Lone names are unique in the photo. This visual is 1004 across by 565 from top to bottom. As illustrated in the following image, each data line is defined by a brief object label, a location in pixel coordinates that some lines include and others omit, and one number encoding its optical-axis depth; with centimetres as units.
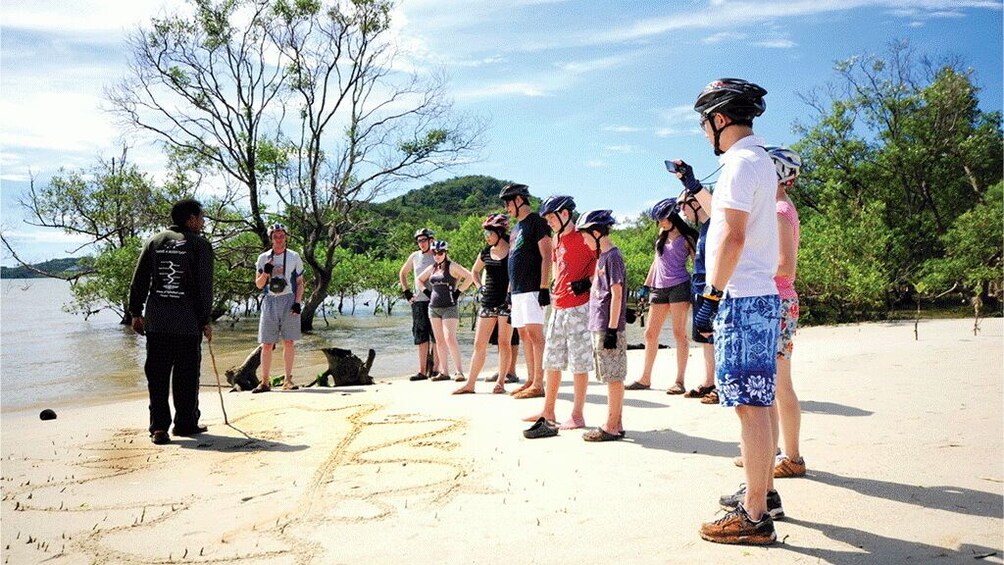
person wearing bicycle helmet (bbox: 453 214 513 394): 840
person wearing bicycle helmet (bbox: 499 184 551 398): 717
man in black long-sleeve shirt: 646
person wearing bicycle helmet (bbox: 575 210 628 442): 535
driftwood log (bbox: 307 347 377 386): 1029
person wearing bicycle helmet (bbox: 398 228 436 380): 1017
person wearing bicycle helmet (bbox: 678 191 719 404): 645
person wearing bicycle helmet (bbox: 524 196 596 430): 587
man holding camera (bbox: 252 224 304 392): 915
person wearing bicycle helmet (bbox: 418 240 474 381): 960
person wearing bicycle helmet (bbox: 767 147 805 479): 413
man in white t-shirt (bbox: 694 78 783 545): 323
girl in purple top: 778
